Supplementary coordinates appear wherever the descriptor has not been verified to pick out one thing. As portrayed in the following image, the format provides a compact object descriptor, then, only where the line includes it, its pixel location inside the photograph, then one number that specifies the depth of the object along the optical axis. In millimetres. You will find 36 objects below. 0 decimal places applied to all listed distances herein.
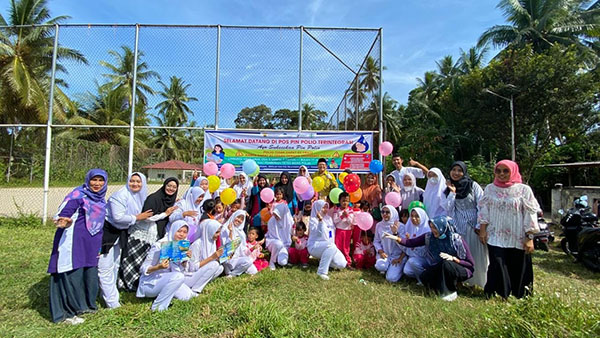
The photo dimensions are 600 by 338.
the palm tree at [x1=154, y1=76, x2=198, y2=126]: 27312
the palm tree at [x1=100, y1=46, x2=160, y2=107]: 20425
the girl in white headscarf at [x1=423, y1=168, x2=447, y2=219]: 4203
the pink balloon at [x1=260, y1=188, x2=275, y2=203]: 4789
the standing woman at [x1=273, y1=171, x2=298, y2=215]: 5199
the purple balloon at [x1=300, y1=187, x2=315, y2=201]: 4934
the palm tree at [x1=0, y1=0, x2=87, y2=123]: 12727
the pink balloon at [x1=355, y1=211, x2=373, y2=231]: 4398
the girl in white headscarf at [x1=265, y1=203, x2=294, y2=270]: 4590
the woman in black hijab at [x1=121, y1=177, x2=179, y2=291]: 3371
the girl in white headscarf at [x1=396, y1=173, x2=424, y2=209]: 4730
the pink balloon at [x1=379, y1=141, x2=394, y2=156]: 5797
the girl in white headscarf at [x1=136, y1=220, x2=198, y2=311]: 3102
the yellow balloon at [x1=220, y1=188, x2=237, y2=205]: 4398
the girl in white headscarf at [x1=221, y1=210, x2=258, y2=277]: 4059
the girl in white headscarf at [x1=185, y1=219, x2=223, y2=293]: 3508
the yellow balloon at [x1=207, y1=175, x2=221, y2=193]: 4921
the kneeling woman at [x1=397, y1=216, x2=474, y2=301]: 3504
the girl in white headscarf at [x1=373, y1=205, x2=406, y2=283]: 4082
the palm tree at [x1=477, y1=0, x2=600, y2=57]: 18656
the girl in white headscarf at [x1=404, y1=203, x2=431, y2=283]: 3883
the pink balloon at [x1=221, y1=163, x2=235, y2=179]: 5449
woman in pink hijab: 3258
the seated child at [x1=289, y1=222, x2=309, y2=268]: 4629
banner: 6234
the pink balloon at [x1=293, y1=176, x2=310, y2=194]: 4785
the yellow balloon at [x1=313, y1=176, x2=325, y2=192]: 5215
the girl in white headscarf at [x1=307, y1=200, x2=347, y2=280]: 4227
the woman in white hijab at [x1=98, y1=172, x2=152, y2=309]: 3146
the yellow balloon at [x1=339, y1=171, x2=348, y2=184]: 5857
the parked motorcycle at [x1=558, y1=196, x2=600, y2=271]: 4629
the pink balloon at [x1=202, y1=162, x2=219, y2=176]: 5602
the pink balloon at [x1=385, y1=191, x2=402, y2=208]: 4523
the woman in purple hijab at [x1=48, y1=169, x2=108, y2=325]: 2812
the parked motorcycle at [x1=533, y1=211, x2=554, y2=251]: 5477
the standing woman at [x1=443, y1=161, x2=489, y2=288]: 3828
